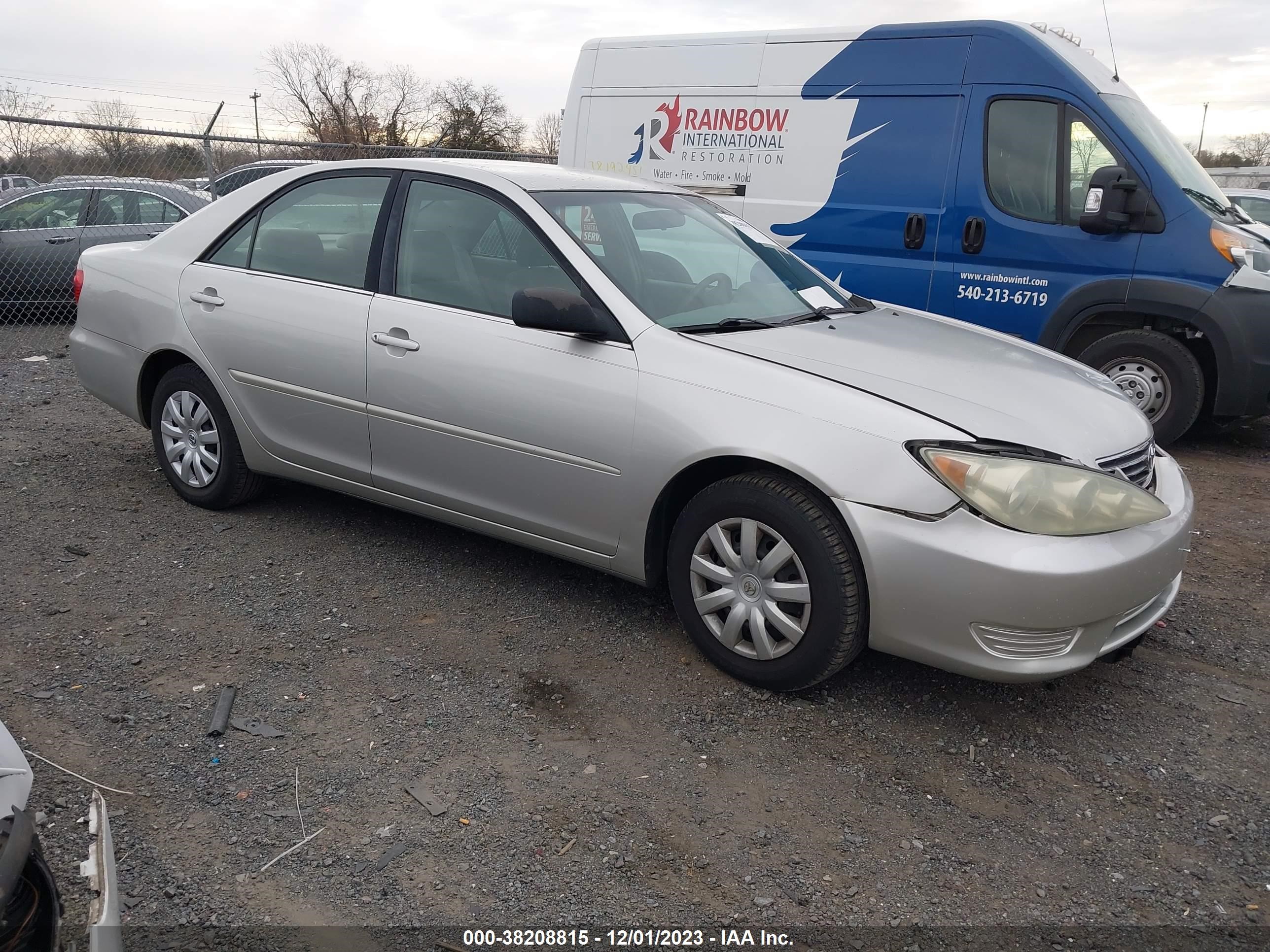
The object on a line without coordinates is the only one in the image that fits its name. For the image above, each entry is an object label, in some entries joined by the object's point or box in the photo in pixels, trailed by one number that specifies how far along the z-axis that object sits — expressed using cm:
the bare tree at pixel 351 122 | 3934
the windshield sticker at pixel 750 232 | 447
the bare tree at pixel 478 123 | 3950
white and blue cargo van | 604
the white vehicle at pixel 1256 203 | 1145
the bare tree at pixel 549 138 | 4319
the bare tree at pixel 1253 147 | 4894
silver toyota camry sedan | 296
